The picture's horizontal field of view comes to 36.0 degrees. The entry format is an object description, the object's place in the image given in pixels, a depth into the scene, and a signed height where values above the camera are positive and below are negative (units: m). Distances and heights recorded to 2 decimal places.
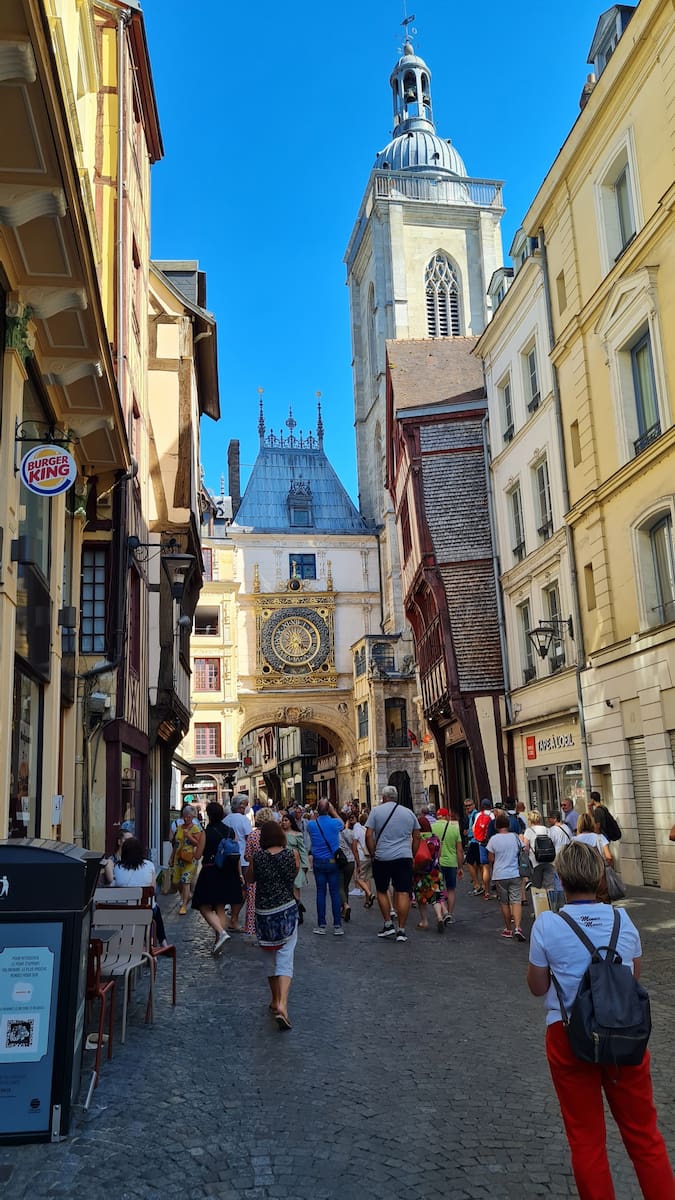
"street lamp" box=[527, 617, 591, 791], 18.83 +3.42
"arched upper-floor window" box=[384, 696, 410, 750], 46.66 +4.45
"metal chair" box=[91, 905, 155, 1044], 7.58 -0.67
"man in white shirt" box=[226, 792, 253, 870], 14.24 +0.10
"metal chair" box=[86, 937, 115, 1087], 6.15 -0.86
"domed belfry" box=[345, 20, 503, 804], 25.22 +13.27
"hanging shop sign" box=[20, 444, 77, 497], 8.95 +3.16
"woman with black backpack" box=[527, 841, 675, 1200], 3.52 -0.73
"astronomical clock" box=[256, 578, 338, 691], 50.59 +9.25
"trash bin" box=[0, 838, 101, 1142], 4.95 -0.67
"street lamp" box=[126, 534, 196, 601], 20.58 +5.73
